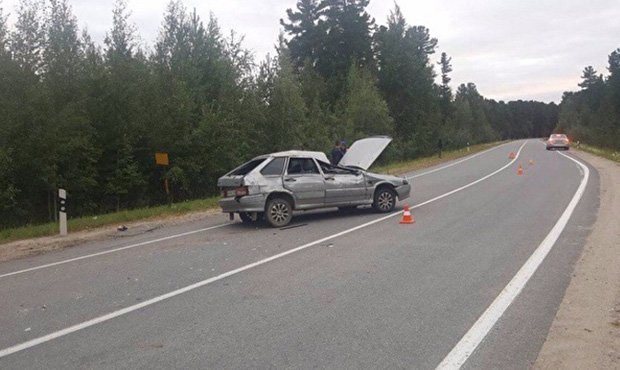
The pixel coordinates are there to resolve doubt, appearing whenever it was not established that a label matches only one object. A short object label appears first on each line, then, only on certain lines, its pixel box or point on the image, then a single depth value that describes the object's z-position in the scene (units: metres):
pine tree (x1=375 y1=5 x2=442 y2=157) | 59.25
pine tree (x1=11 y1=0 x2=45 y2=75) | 16.88
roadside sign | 16.70
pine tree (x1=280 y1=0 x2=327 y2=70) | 56.25
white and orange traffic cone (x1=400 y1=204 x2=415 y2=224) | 11.62
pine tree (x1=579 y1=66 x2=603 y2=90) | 115.26
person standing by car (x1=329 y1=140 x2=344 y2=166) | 17.53
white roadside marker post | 12.99
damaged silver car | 12.07
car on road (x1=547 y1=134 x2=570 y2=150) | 49.44
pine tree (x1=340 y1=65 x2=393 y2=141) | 42.41
